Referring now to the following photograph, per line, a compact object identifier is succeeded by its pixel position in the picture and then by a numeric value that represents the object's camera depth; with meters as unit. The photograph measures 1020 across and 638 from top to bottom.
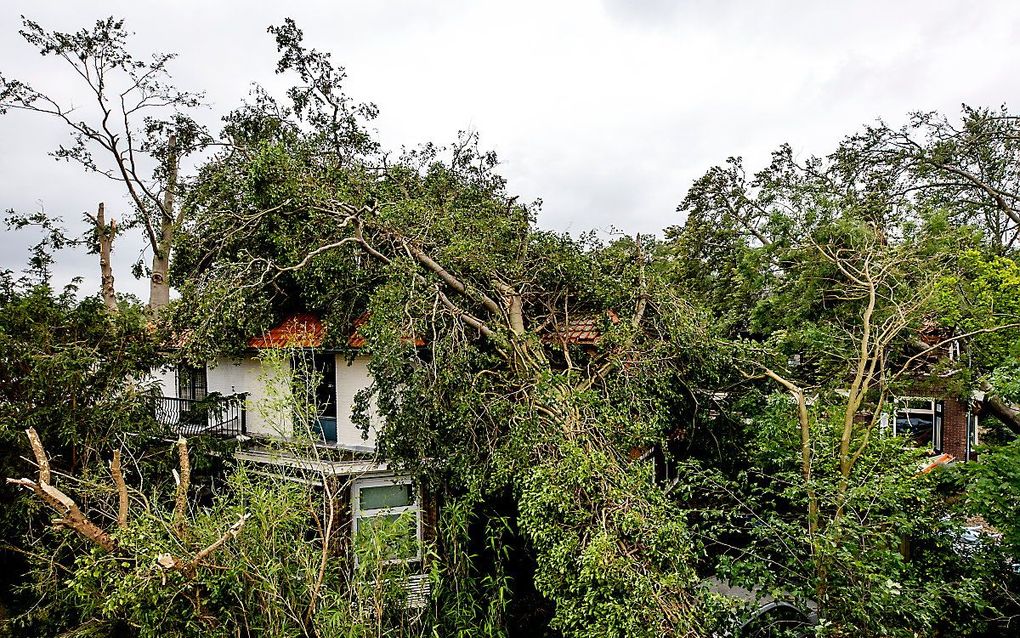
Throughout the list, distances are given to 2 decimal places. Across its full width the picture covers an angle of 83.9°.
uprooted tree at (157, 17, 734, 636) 6.23
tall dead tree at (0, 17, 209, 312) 12.52
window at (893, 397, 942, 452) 15.07
